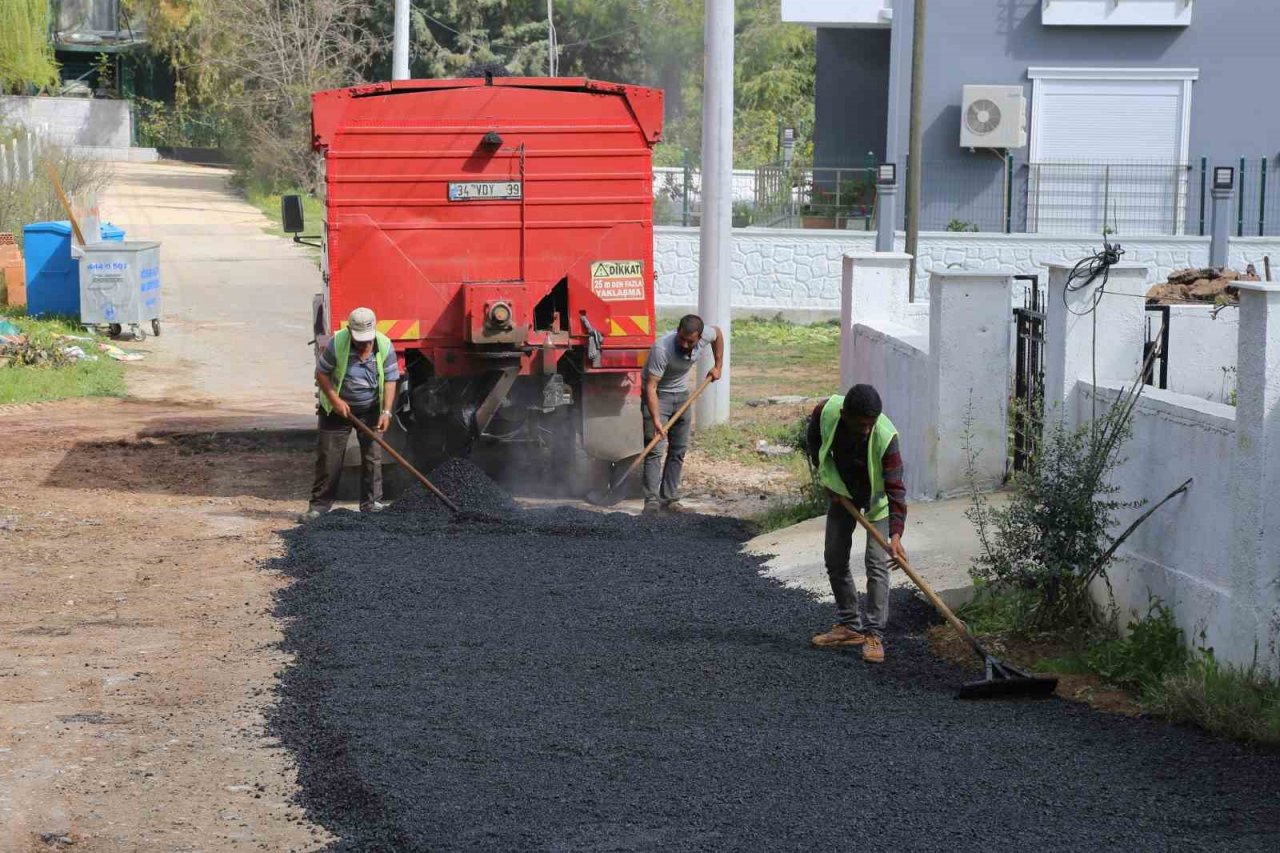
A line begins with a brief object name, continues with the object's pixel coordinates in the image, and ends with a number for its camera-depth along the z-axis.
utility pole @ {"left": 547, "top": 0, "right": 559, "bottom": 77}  43.84
